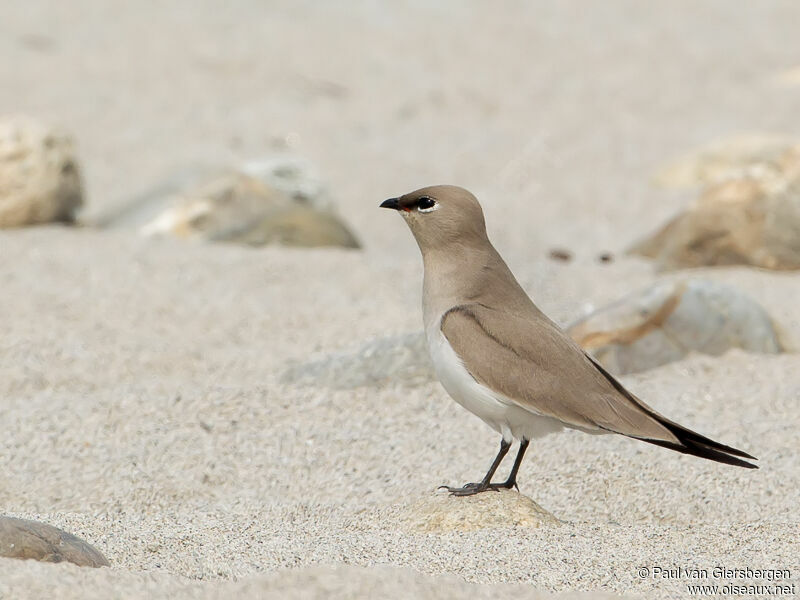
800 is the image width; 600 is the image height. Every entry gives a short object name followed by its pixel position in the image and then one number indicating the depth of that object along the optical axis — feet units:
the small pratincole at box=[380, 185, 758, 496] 23.16
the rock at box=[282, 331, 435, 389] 32.91
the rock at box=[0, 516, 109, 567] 19.40
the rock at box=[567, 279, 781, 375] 34.27
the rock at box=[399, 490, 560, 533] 23.24
